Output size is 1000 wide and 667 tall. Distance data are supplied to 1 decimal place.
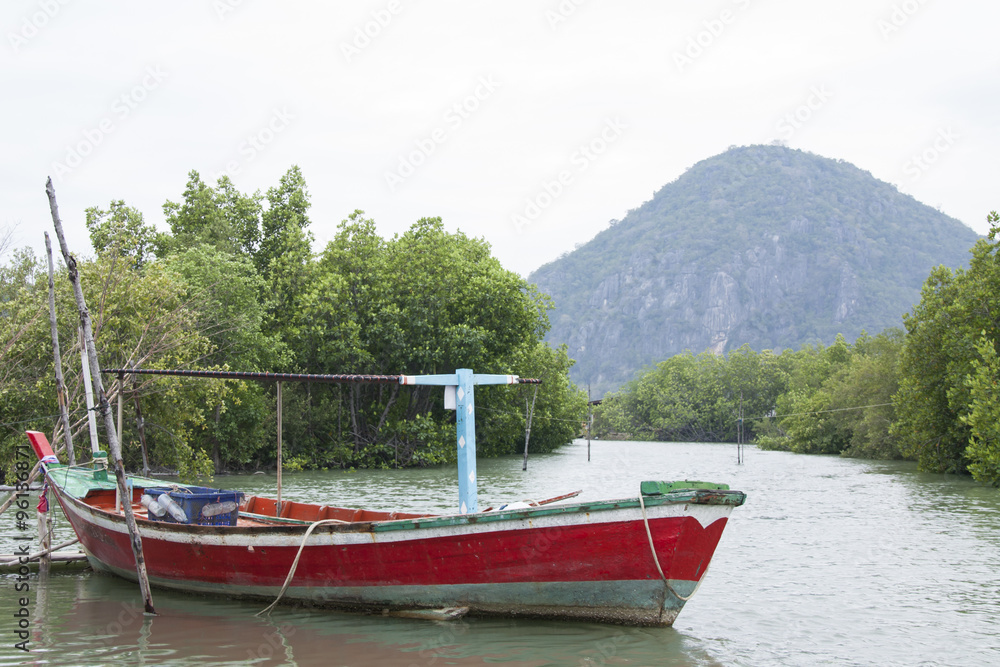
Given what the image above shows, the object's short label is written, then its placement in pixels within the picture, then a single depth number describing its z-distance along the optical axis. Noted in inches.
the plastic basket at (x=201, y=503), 497.4
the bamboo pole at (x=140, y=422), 584.1
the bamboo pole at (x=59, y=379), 549.0
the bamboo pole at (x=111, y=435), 438.6
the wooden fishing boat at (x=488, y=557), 391.5
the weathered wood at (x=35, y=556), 532.4
